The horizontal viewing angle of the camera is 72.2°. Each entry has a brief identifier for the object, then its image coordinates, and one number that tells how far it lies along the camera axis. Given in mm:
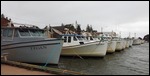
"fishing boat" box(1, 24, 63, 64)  7510
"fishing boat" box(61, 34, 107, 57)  11902
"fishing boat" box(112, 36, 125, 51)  19330
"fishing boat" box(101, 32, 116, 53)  15771
